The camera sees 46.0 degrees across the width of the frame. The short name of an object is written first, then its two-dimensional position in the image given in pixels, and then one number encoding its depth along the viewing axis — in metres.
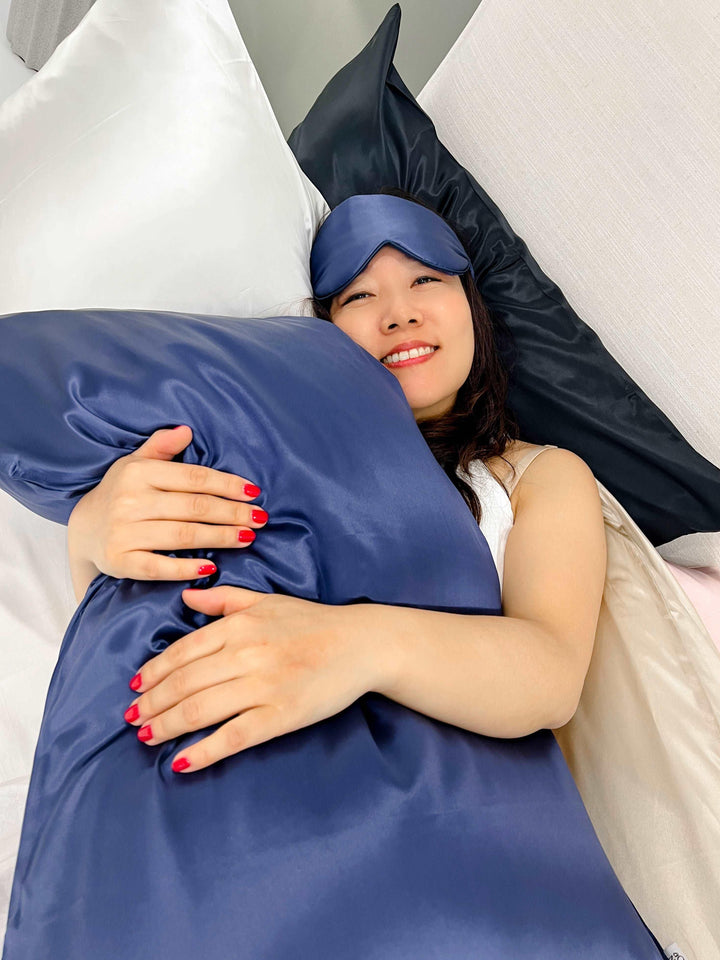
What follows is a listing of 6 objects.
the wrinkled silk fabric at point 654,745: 0.80
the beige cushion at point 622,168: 1.10
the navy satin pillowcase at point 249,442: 0.75
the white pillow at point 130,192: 1.00
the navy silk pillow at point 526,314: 1.09
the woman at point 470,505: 0.67
